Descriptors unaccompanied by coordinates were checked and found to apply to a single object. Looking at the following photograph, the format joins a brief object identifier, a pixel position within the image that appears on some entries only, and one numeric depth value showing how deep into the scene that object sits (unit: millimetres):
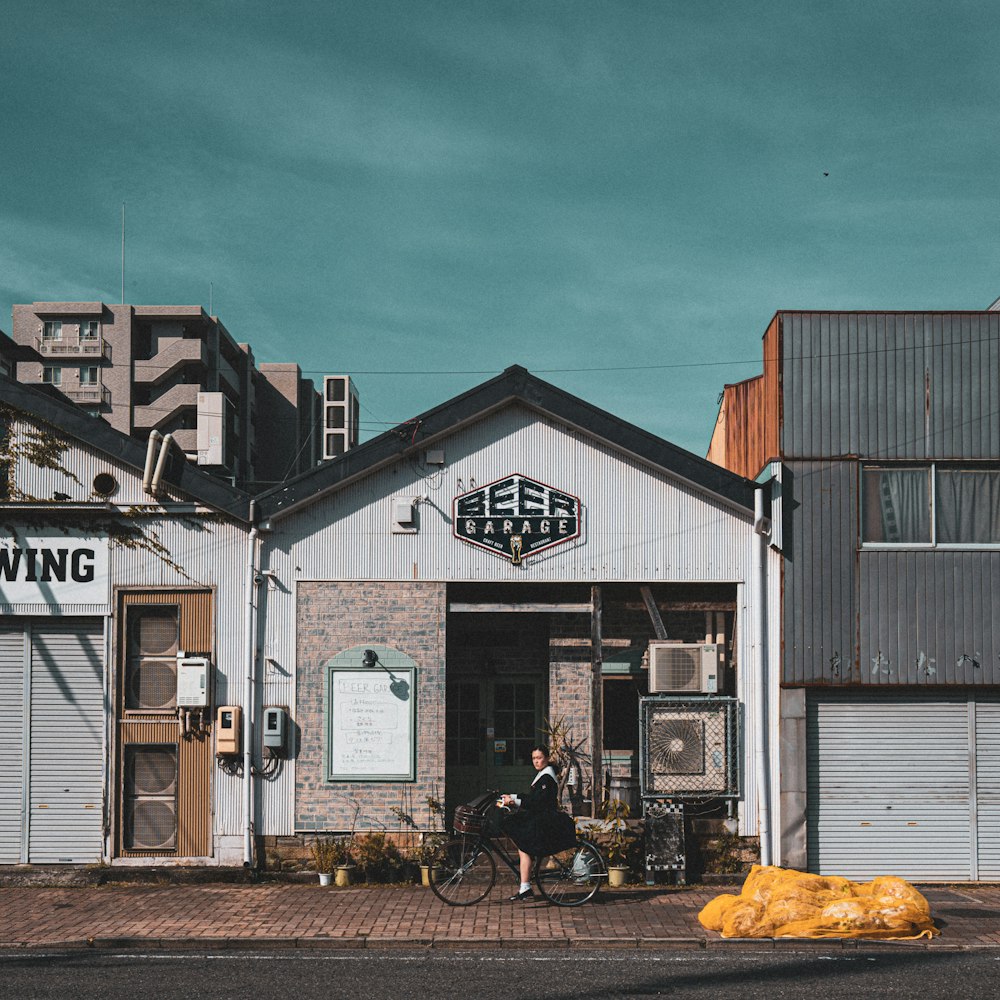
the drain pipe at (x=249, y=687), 14555
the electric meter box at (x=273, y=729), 14570
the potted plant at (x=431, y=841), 14312
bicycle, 13062
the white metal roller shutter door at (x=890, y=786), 14609
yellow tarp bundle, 11500
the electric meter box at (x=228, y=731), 14492
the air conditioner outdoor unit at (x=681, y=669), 14977
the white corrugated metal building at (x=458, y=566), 14797
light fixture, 14878
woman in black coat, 12922
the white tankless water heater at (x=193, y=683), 14555
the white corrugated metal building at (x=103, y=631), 14805
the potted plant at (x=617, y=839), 14312
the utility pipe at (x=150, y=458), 14588
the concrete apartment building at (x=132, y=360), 62406
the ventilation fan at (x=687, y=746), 14781
